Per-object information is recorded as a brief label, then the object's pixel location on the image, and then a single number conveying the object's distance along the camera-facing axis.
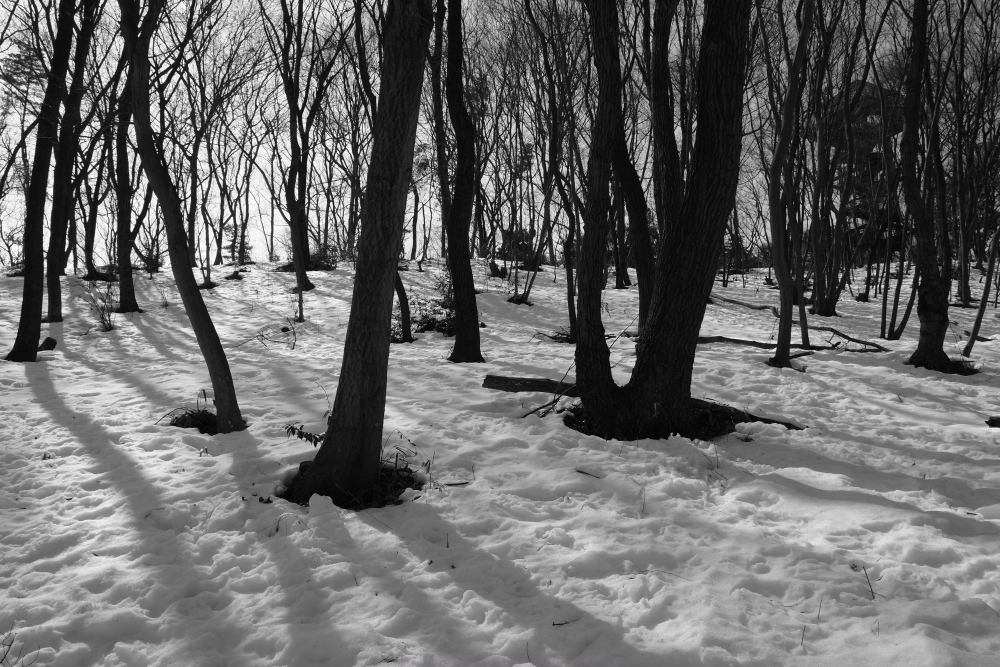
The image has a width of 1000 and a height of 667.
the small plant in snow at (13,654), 2.11
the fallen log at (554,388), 4.78
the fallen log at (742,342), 7.83
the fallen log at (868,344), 7.78
